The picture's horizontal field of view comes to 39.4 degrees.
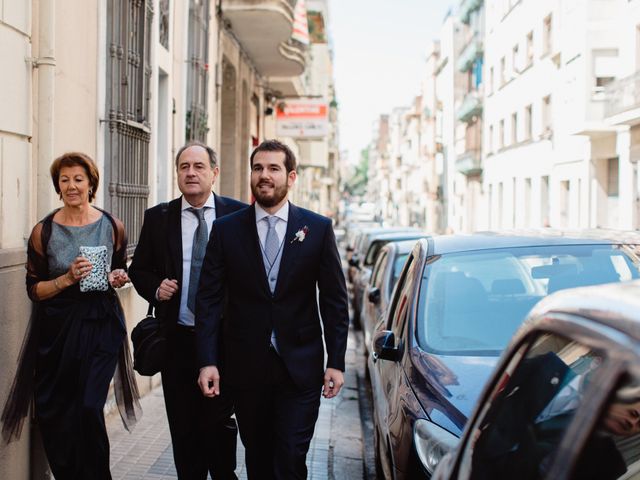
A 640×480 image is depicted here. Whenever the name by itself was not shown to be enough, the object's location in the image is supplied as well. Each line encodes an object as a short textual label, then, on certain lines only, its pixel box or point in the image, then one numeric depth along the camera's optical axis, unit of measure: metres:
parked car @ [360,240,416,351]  9.71
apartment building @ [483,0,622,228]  26.97
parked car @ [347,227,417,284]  18.03
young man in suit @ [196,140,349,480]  4.30
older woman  4.73
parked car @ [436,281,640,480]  1.59
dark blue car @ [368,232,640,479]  4.16
